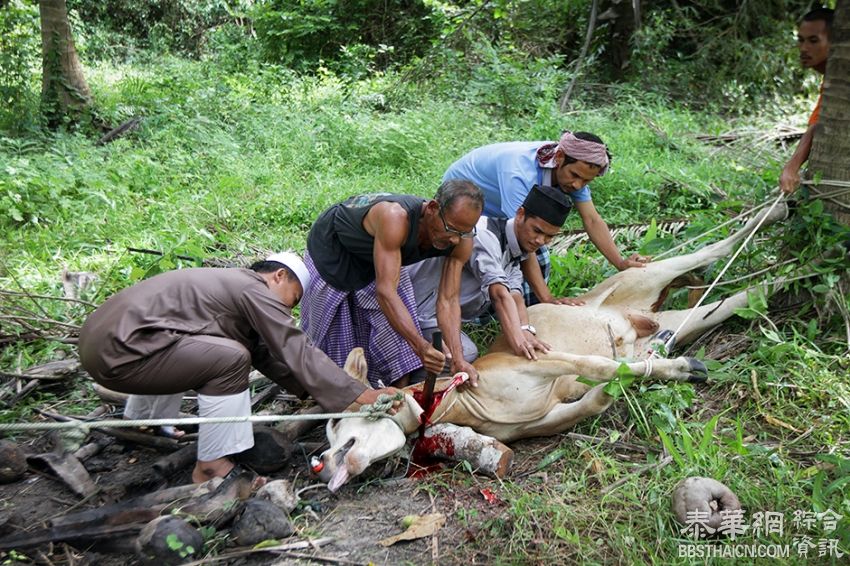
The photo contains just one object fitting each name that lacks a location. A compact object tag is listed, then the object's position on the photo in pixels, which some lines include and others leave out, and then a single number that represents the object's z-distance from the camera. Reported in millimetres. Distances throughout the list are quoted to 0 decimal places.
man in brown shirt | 2980
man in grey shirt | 3650
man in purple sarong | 3277
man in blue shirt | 3908
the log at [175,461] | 3199
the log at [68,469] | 3150
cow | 3125
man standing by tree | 3910
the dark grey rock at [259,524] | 2674
